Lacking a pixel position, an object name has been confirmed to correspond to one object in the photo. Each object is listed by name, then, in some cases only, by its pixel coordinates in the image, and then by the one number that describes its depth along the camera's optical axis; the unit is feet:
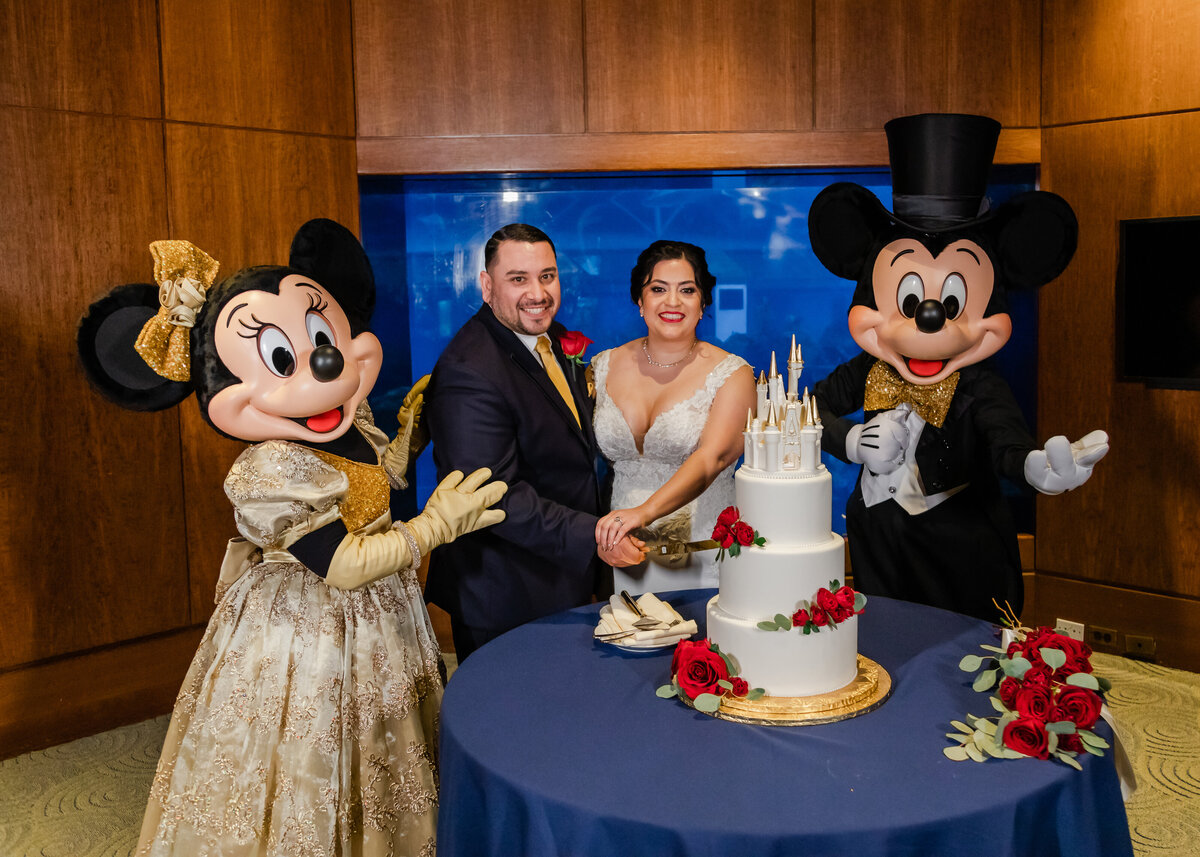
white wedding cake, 5.36
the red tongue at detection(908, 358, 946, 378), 8.66
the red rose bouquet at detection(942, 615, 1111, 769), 4.83
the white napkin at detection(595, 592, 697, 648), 6.37
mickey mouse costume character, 8.48
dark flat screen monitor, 11.32
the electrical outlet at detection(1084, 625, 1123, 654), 12.42
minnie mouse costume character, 6.45
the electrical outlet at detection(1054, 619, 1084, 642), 12.06
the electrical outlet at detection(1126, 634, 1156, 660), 12.14
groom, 7.78
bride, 8.50
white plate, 6.37
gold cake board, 5.24
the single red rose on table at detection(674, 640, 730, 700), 5.42
